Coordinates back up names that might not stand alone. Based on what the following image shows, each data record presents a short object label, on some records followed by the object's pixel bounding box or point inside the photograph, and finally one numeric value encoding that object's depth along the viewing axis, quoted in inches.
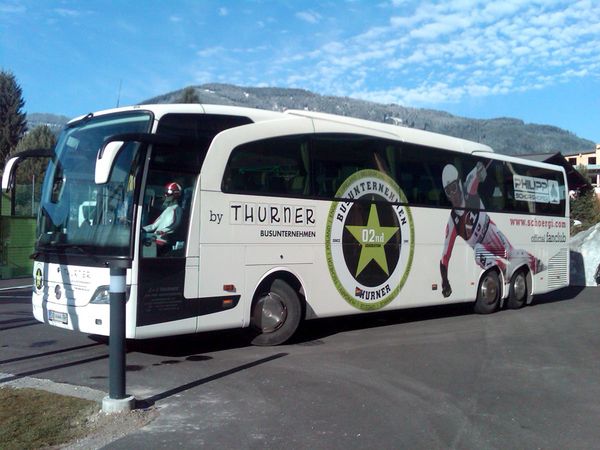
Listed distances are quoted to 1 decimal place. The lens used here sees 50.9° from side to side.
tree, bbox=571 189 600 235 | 1497.3
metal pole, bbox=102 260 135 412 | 234.1
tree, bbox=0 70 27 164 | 2297.2
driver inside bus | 319.3
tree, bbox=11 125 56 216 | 1092.5
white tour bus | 316.5
